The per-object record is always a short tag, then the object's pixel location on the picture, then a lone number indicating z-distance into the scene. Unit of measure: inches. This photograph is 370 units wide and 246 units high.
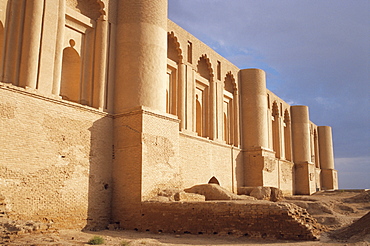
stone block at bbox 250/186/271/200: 652.1
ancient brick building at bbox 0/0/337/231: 374.6
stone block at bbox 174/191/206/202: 453.7
